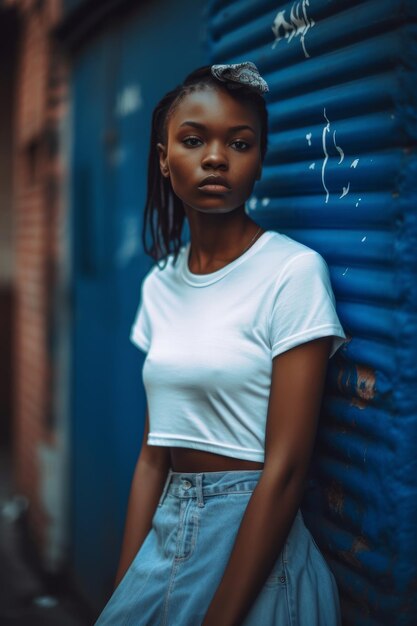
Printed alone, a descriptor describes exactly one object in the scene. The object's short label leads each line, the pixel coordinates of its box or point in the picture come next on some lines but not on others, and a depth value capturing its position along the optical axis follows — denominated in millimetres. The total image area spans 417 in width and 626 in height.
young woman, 1692
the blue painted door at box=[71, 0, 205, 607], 3438
